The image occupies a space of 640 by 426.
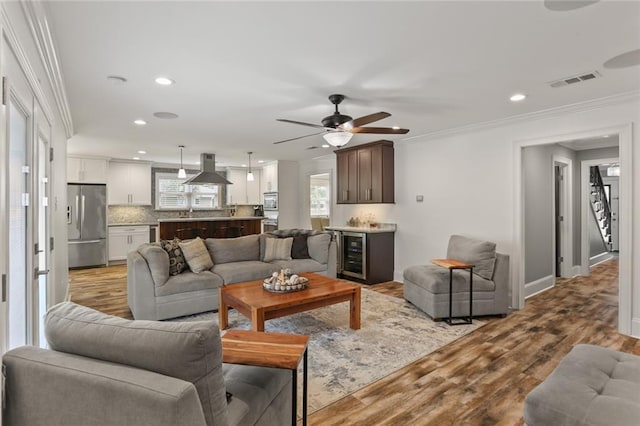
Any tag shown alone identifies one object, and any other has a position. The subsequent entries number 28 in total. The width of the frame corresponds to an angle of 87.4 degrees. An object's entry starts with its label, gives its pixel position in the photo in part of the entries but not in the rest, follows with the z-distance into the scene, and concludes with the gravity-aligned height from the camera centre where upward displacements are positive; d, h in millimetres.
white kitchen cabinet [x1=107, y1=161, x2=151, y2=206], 7781 +743
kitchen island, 6738 -284
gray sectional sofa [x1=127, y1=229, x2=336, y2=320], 3785 -771
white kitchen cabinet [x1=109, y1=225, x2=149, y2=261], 7609 -567
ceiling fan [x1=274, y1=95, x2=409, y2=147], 3328 +881
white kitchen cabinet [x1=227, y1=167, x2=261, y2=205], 9344 +740
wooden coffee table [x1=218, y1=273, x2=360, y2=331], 2993 -817
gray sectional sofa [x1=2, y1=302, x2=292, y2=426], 1041 -531
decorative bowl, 3350 -733
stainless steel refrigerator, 6855 -211
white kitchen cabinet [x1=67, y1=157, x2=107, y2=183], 7047 +968
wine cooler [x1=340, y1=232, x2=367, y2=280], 5692 -724
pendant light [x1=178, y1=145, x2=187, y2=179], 6551 +809
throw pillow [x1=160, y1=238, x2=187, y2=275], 4105 -531
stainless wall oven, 8125 +322
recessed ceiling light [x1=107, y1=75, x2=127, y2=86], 2939 +1208
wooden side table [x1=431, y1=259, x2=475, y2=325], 3742 -859
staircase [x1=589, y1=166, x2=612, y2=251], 8266 +171
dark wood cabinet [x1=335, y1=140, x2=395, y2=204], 5781 +724
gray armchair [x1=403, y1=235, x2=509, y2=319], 3848 -863
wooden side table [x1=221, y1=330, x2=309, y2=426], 1494 -644
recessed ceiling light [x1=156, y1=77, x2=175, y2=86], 2971 +1204
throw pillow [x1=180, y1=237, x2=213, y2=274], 4262 -535
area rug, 2543 -1242
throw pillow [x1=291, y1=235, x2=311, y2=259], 5160 -538
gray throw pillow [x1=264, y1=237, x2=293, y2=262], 4988 -529
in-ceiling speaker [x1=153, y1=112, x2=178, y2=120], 4070 +1233
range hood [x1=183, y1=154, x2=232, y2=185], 6988 +880
